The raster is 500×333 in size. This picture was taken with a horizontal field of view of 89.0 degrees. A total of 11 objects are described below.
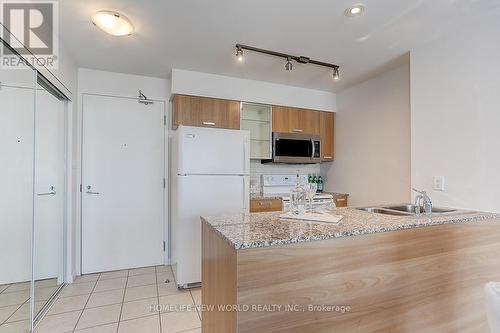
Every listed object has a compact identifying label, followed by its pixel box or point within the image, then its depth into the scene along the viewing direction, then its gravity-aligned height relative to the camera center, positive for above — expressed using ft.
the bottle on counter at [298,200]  5.29 -0.70
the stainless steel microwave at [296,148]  11.55 +0.88
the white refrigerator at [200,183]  8.66 -0.58
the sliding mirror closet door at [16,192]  6.63 -0.72
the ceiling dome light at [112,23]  6.29 +3.70
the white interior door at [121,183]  10.11 -0.72
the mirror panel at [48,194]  7.28 -0.90
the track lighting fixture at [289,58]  7.90 +3.73
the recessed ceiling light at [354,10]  6.05 +3.81
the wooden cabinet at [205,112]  9.96 +2.20
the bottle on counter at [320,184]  13.53 -0.95
